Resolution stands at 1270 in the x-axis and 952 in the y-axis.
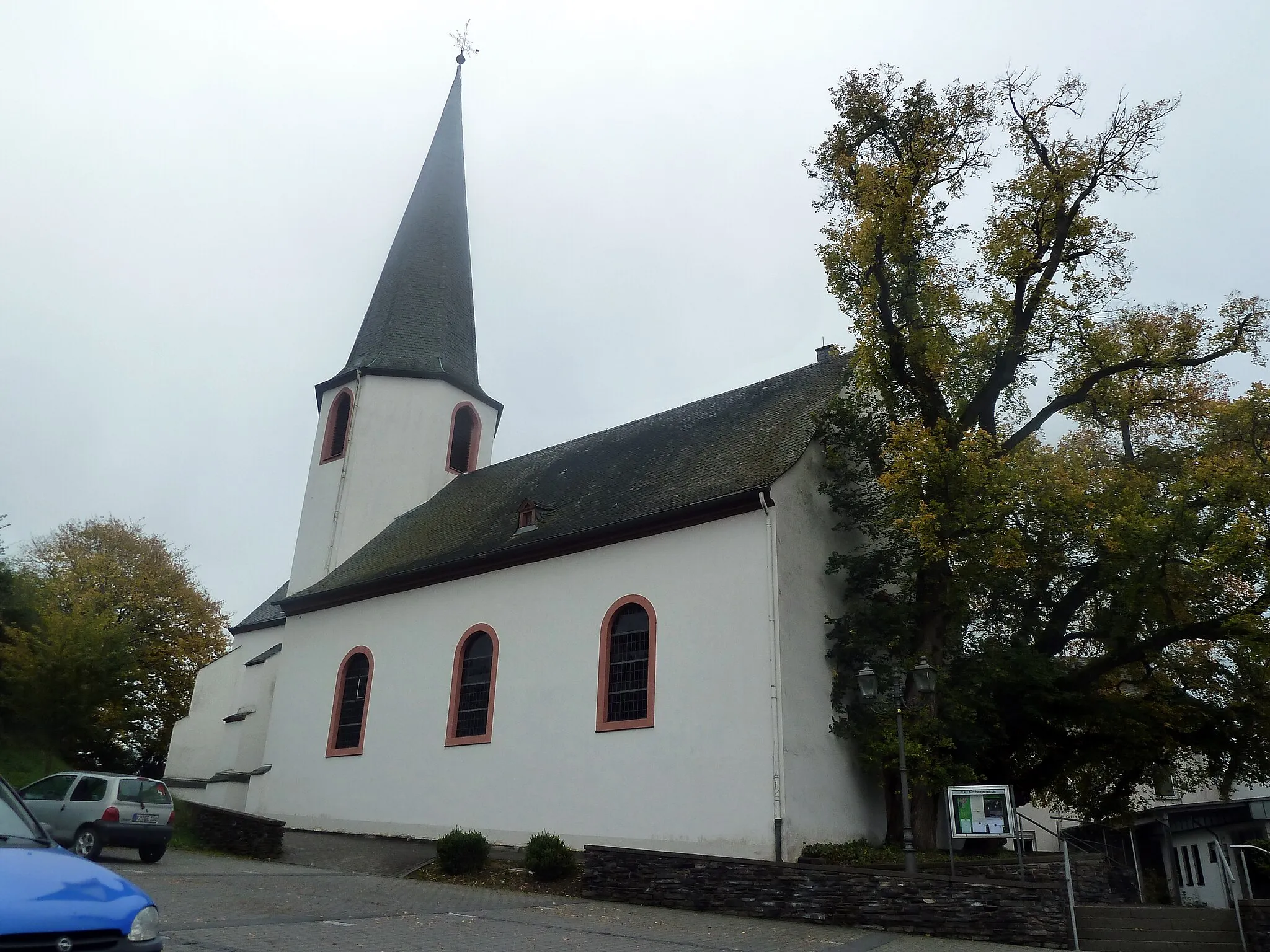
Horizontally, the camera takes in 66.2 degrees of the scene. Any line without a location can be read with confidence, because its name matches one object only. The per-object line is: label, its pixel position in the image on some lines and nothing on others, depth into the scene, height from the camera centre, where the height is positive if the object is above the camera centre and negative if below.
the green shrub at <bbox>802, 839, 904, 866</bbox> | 13.95 +0.21
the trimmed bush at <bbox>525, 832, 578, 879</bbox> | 14.41 +0.00
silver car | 13.45 +0.42
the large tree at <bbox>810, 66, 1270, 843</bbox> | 14.62 +5.42
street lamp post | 12.79 +2.38
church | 15.28 +3.96
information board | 11.91 +0.71
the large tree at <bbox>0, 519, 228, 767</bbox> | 24.39 +5.59
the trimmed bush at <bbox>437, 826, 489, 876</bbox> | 15.20 +0.04
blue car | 4.56 -0.29
